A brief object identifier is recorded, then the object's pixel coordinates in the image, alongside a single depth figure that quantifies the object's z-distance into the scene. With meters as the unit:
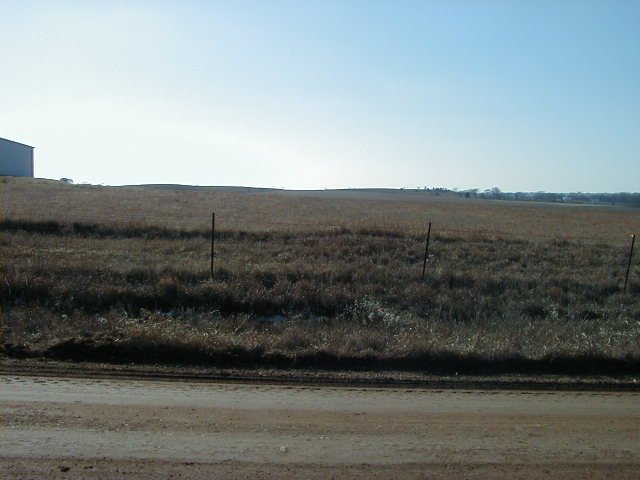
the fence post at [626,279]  15.56
